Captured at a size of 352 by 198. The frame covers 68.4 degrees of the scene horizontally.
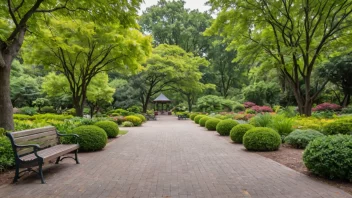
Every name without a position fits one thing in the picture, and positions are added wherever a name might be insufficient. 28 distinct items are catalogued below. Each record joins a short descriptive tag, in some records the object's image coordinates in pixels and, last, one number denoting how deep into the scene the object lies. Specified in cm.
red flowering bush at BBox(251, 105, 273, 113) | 2676
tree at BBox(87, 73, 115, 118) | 2280
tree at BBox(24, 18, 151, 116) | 1326
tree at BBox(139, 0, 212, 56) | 4512
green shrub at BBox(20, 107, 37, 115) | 2608
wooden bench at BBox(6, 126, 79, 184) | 505
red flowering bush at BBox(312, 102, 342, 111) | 2350
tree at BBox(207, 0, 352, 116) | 1371
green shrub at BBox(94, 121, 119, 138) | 1229
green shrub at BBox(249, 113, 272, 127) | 1167
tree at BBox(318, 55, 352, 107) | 2056
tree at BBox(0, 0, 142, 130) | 736
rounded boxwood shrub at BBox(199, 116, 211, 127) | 1964
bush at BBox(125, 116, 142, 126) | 2145
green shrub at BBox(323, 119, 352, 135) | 901
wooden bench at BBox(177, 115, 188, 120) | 3209
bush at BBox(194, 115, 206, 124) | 2306
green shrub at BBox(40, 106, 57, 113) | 3253
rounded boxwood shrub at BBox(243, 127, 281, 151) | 855
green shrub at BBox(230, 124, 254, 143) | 1035
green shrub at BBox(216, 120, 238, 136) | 1333
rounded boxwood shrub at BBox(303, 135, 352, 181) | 491
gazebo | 3925
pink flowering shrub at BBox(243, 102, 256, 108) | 3156
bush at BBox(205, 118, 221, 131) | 1650
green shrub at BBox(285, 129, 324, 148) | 870
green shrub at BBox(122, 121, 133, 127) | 2061
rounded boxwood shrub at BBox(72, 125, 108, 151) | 856
